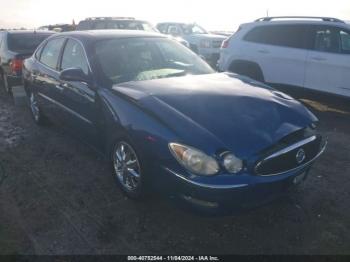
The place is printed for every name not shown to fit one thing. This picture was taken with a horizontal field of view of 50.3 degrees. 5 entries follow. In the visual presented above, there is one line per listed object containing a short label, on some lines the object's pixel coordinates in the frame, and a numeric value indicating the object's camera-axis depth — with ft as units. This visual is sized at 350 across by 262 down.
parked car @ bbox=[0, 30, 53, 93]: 28.45
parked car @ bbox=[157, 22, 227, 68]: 49.19
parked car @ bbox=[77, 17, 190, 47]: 45.06
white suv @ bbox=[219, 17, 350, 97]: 23.04
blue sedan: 10.32
